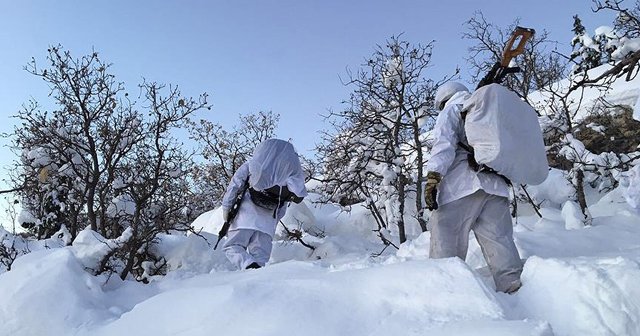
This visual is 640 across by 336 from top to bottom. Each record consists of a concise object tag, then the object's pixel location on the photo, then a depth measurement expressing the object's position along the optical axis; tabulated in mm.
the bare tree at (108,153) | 7297
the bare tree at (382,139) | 8602
